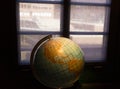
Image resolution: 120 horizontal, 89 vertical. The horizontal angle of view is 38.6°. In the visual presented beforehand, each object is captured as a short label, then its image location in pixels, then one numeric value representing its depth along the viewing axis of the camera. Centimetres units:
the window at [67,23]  180
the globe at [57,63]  95
